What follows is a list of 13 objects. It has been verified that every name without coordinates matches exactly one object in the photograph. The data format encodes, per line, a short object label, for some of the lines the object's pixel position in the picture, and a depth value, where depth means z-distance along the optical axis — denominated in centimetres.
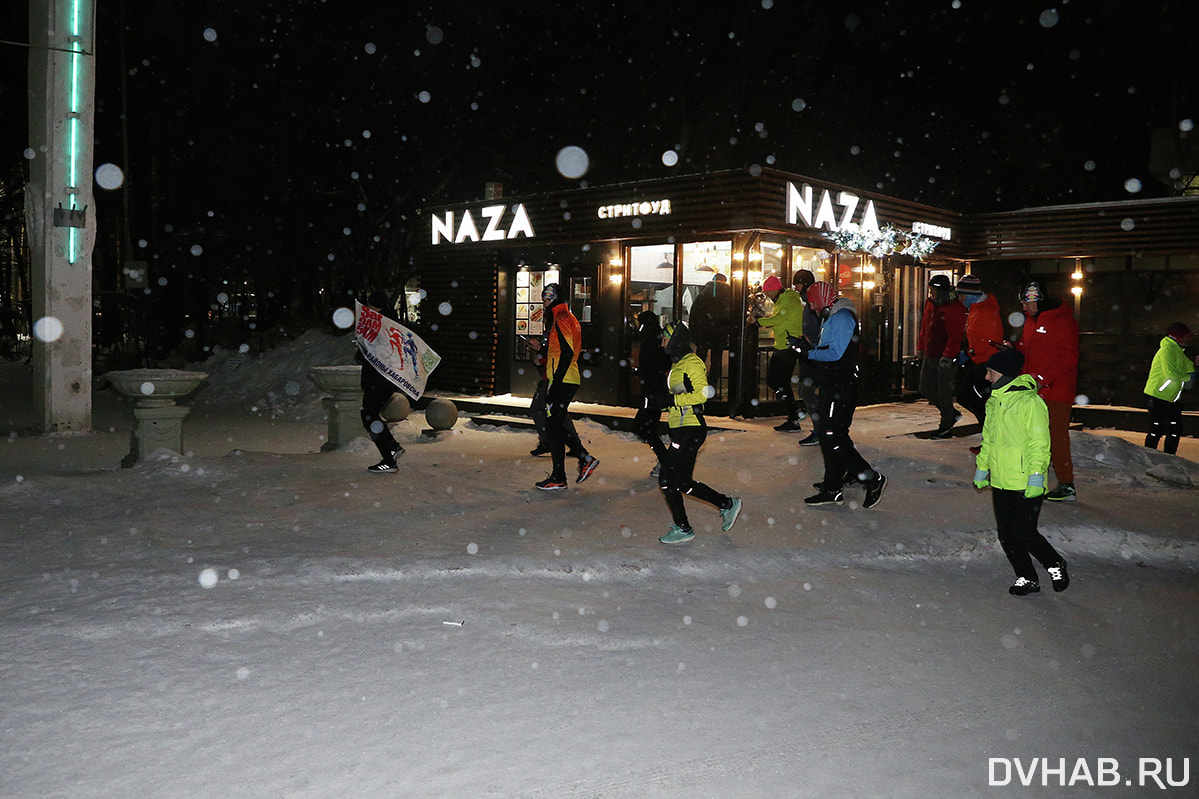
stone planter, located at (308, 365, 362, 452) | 1141
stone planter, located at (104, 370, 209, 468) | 1003
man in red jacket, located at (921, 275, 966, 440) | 1128
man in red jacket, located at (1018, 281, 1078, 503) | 825
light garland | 1507
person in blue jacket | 790
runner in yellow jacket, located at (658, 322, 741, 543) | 662
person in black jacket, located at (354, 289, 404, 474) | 965
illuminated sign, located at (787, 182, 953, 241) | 1409
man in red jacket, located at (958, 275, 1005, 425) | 937
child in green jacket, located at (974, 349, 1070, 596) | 561
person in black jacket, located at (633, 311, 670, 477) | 830
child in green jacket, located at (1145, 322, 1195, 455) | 1114
